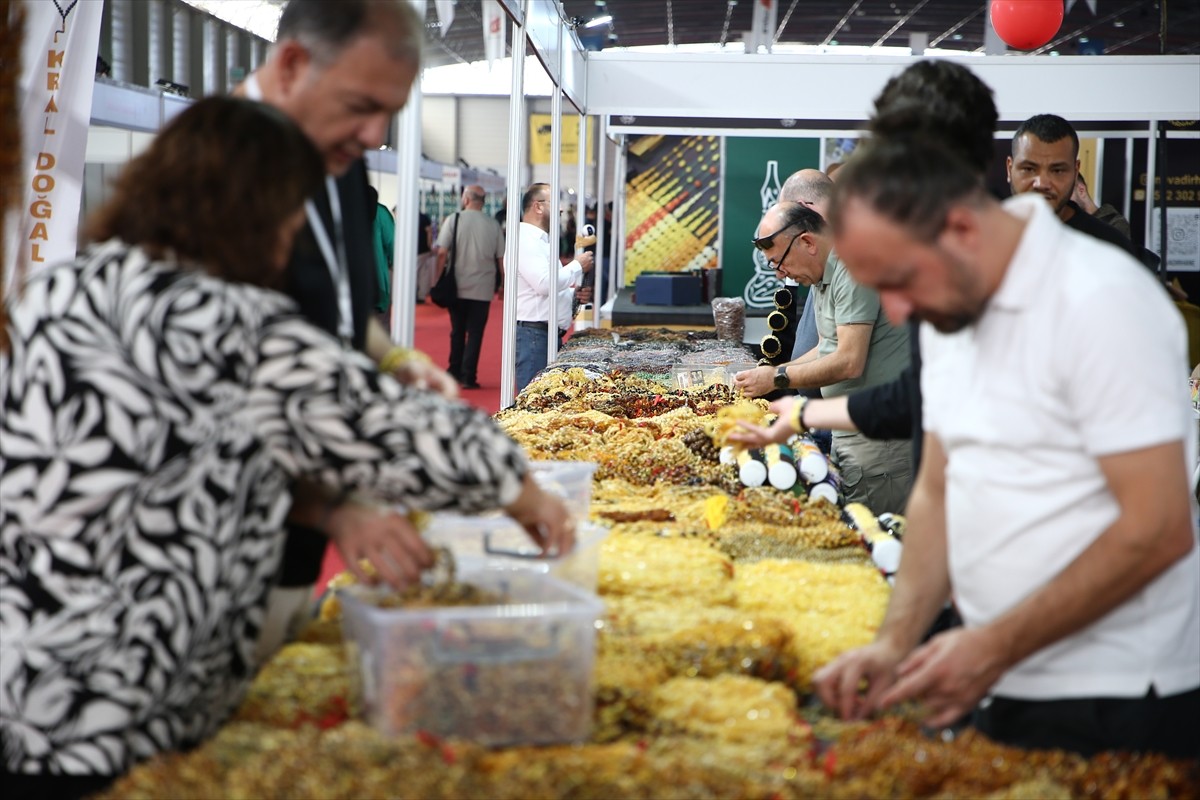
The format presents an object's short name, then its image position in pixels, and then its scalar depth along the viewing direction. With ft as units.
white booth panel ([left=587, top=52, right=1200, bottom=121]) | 24.71
